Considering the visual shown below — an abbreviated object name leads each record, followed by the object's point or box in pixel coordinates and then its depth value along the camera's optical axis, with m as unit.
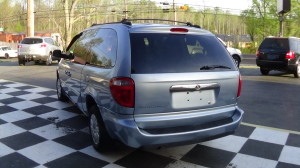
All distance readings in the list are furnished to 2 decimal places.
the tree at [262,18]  54.50
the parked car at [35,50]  15.52
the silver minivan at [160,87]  2.91
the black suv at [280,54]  10.49
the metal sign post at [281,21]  15.90
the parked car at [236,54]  14.32
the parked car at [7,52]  32.66
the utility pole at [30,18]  19.80
